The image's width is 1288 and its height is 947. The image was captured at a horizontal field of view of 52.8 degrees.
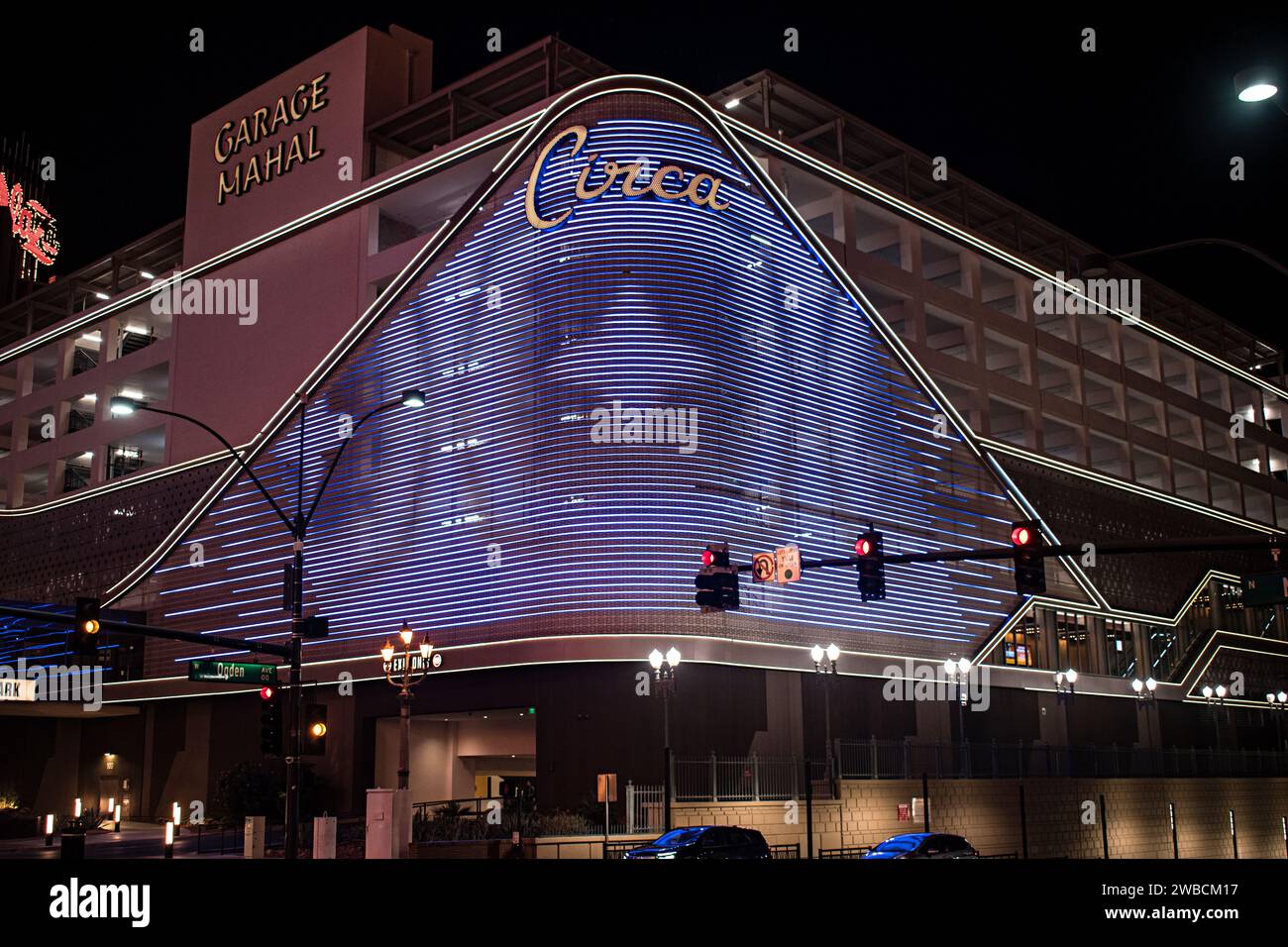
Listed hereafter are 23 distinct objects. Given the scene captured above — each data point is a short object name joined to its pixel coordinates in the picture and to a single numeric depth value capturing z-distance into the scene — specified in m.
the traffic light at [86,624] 28.42
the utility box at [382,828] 33.69
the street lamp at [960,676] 52.09
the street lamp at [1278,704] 74.97
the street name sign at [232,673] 31.81
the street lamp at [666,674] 36.56
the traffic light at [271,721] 30.95
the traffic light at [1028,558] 26.80
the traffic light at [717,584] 30.06
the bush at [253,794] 46.91
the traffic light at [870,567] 29.12
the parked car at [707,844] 31.28
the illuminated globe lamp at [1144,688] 62.44
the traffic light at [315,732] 30.45
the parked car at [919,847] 33.25
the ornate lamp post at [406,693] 33.69
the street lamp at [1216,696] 70.44
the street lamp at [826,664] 40.12
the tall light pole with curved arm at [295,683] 29.02
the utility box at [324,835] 34.31
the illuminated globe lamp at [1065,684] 52.31
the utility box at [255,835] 38.06
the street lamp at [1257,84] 12.76
